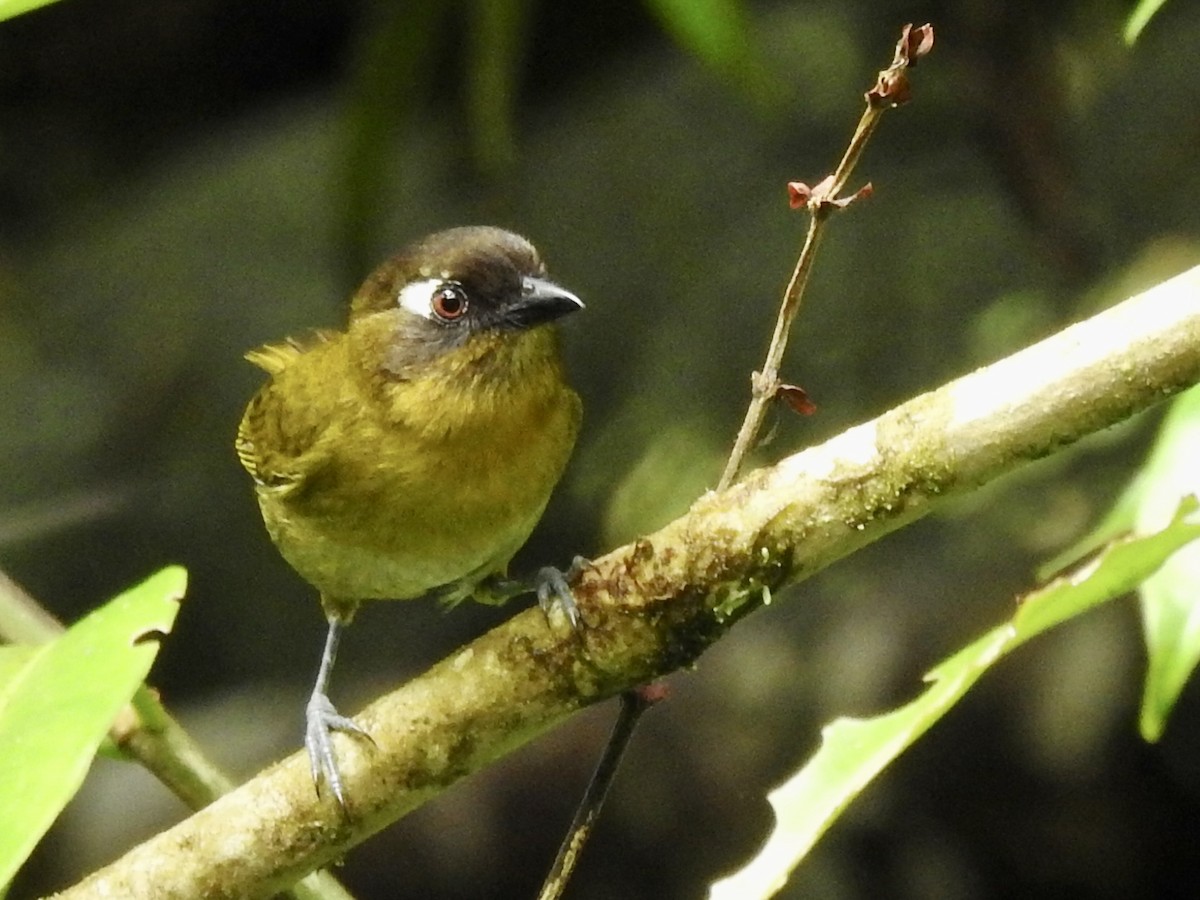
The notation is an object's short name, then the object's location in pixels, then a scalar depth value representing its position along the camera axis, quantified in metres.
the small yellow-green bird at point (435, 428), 4.04
